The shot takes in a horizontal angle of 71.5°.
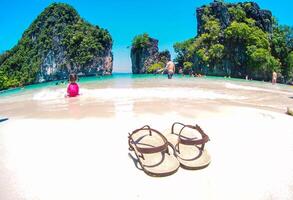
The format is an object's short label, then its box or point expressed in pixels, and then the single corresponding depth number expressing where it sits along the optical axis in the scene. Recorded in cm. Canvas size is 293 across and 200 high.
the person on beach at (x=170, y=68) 1394
